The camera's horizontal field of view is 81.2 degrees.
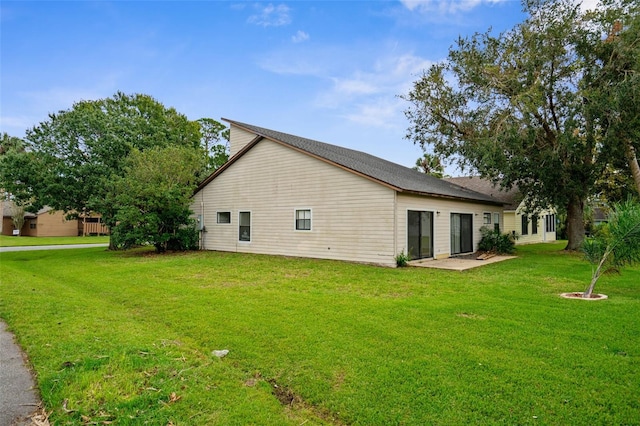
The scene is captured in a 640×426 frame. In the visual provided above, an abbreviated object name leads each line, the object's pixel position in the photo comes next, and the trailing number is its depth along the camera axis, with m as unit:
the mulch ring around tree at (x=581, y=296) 7.00
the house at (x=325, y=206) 12.18
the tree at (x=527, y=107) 14.05
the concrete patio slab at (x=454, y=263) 11.35
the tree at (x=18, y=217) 34.66
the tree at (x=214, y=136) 34.16
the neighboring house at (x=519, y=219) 21.80
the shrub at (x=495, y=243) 16.27
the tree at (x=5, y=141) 34.21
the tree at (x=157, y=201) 15.16
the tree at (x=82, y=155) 16.97
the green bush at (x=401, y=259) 11.56
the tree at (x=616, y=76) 12.63
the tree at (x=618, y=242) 6.82
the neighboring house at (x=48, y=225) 35.88
